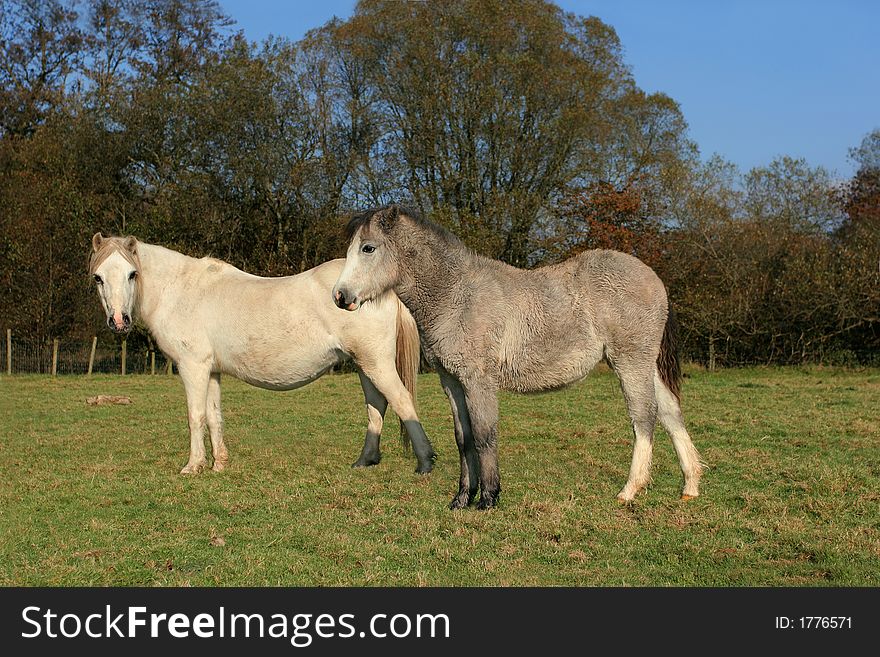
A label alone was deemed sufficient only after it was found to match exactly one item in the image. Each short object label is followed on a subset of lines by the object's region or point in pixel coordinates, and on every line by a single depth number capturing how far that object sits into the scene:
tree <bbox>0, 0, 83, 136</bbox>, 33.03
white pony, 8.24
